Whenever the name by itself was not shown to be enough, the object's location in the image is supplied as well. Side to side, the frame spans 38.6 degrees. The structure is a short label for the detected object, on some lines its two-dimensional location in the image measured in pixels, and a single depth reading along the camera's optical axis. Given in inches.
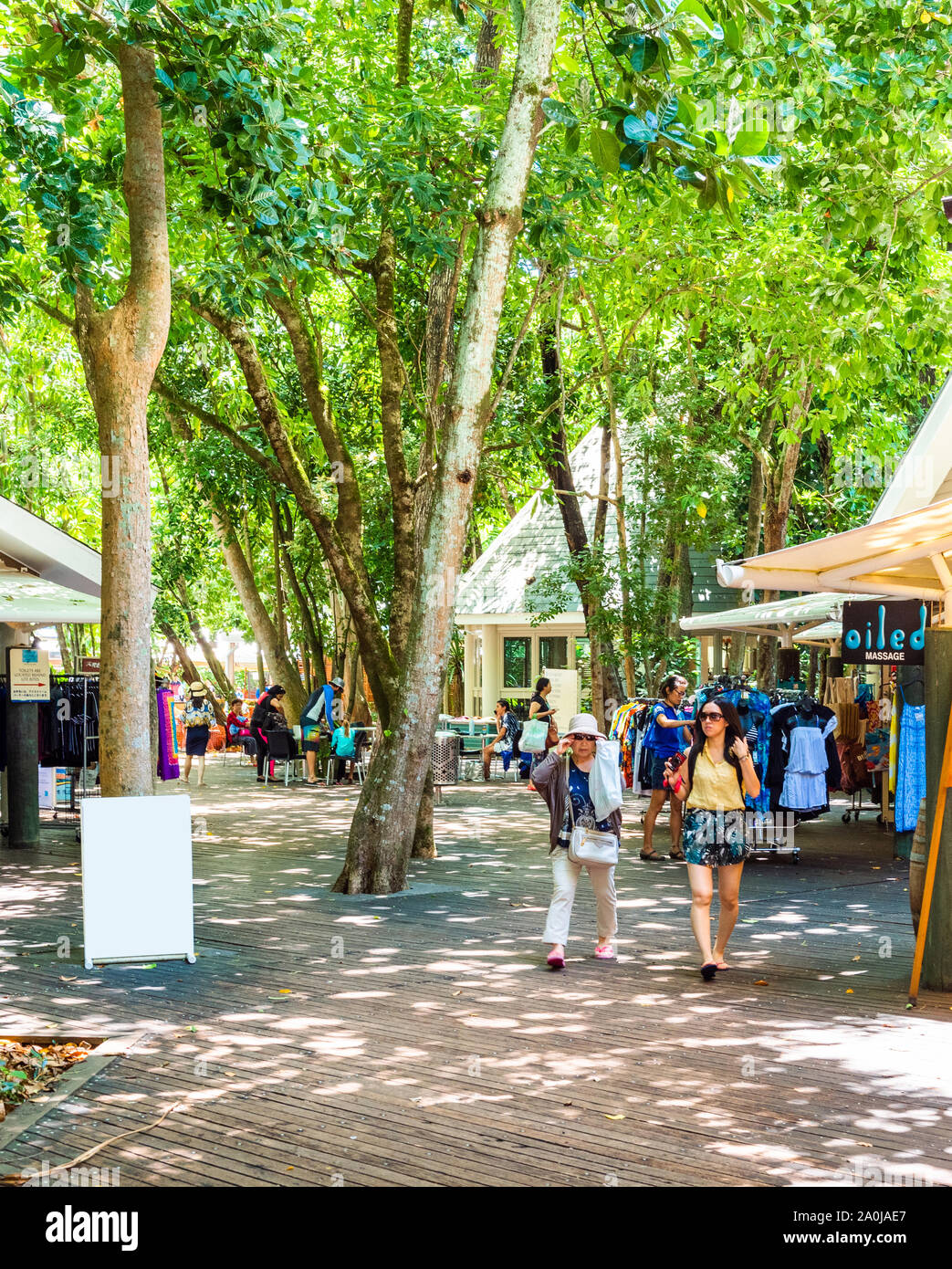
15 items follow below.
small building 1096.2
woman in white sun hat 331.3
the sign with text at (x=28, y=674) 584.1
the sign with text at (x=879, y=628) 457.1
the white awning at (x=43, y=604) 528.4
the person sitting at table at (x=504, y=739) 975.6
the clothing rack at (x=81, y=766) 626.2
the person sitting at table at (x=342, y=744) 891.4
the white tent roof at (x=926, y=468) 500.7
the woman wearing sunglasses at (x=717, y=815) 319.6
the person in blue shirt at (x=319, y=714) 898.1
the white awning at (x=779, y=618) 626.2
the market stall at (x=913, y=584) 295.0
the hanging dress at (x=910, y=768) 390.3
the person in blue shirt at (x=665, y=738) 536.1
